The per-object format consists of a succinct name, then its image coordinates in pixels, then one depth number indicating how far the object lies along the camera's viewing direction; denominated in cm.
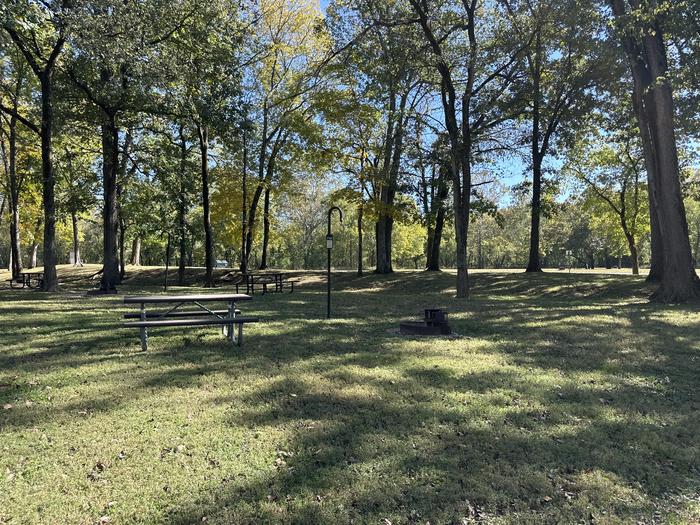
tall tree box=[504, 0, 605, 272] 1379
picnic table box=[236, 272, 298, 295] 1899
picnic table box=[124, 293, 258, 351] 611
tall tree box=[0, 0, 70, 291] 1166
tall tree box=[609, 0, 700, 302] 1216
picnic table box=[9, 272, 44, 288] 1893
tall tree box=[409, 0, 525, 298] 1437
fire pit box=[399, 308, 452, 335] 805
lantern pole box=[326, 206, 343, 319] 941
